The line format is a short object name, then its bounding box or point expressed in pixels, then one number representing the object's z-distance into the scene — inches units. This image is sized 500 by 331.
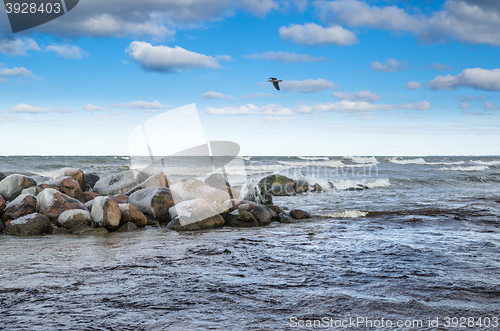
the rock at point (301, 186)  532.4
